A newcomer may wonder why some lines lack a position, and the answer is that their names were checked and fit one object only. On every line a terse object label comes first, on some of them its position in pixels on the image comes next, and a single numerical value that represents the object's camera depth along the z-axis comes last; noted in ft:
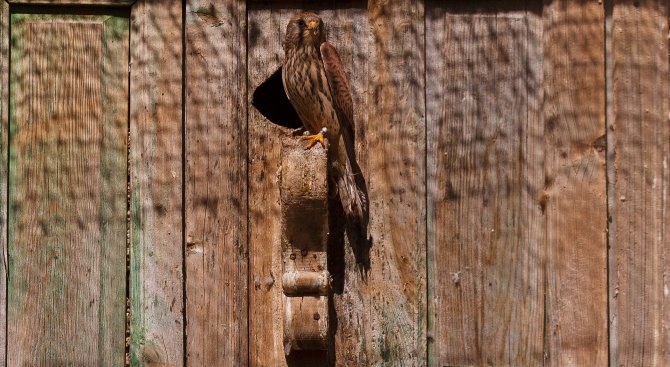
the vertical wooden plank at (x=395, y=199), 22.30
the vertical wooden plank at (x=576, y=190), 21.91
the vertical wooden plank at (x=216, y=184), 22.33
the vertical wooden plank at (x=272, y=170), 22.50
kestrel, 22.06
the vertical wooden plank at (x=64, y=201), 22.30
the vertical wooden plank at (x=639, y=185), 21.85
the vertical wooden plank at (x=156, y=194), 22.30
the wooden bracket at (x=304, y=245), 21.09
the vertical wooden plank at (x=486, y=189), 22.26
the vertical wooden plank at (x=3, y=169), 22.22
